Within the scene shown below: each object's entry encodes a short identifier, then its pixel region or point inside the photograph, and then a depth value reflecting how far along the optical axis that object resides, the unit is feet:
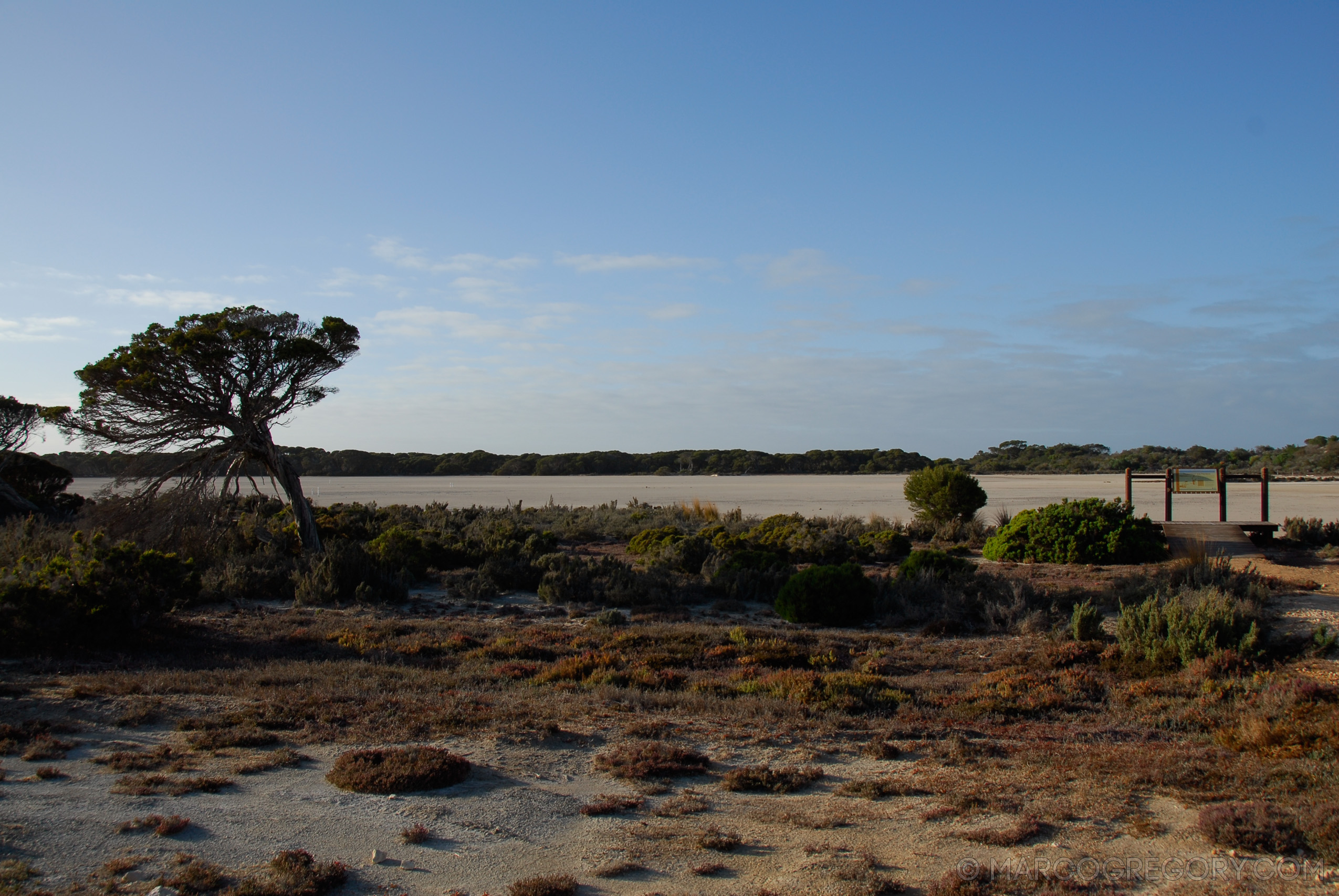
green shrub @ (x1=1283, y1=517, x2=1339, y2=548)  60.08
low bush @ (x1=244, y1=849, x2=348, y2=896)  12.16
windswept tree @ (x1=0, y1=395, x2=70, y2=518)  79.66
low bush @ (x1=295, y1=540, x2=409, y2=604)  46.42
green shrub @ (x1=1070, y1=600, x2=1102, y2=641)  32.04
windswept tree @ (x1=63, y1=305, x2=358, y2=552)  52.29
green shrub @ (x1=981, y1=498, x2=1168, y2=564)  51.96
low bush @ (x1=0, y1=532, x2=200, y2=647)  30.40
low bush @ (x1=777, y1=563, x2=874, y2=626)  40.63
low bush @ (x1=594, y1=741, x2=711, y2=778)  18.29
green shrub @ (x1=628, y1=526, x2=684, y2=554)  60.75
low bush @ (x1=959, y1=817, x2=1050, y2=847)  14.06
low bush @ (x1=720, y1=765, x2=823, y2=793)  17.42
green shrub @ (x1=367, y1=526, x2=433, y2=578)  54.19
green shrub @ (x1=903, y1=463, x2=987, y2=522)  75.77
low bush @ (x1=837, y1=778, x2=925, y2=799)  16.87
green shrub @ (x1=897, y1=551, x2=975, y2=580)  45.37
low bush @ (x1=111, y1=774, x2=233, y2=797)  16.29
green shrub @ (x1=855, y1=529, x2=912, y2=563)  61.11
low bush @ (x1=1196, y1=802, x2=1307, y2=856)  13.37
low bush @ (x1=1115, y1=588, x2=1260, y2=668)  27.50
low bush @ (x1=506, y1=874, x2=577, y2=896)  12.41
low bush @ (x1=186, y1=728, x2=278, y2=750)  19.61
